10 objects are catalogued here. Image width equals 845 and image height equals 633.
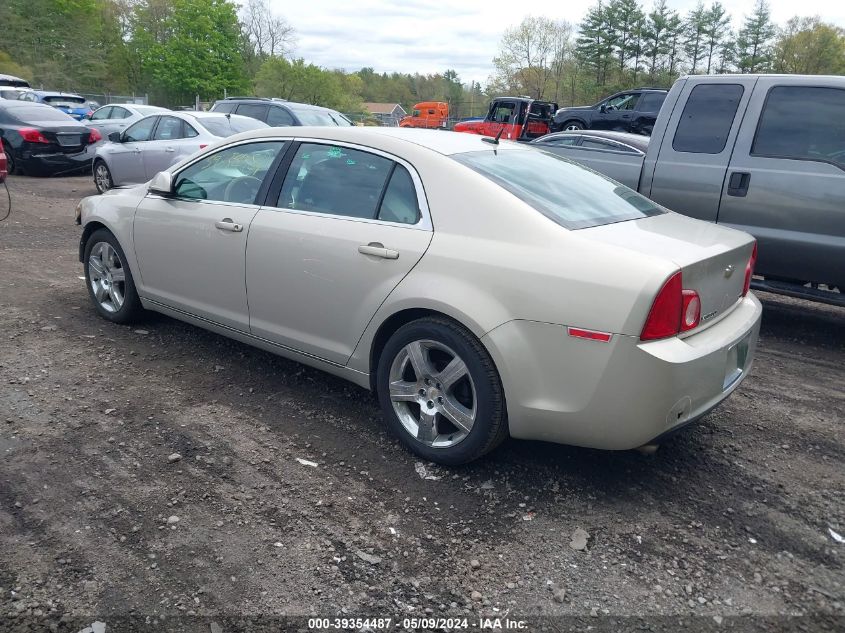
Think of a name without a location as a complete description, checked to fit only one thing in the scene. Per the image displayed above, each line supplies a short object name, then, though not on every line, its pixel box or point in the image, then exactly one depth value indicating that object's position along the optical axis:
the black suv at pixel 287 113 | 12.65
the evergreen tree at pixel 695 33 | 56.38
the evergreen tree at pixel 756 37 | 54.12
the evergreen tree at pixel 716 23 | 55.84
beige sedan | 2.89
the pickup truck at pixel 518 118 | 22.78
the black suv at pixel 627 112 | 20.27
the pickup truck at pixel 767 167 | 5.14
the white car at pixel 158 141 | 11.26
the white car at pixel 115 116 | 17.35
